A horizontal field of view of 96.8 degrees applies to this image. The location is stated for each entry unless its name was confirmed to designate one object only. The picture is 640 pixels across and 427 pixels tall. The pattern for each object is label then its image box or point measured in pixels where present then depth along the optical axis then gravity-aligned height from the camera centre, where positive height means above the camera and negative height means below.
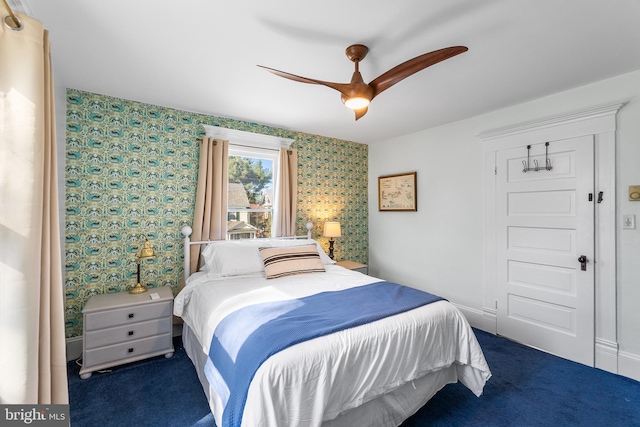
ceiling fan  1.74 +0.88
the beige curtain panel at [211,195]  3.14 +0.20
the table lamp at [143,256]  2.66 -0.40
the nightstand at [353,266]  3.95 -0.74
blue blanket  1.38 -0.64
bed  1.35 -0.79
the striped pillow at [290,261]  2.84 -0.50
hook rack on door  2.80 +0.50
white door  2.57 -0.34
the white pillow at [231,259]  2.82 -0.47
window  3.51 +0.41
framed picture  4.02 +0.31
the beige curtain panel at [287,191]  3.74 +0.30
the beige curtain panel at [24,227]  1.09 -0.05
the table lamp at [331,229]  3.95 -0.22
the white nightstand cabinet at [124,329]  2.32 -0.99
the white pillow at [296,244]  3.30 -0.35
